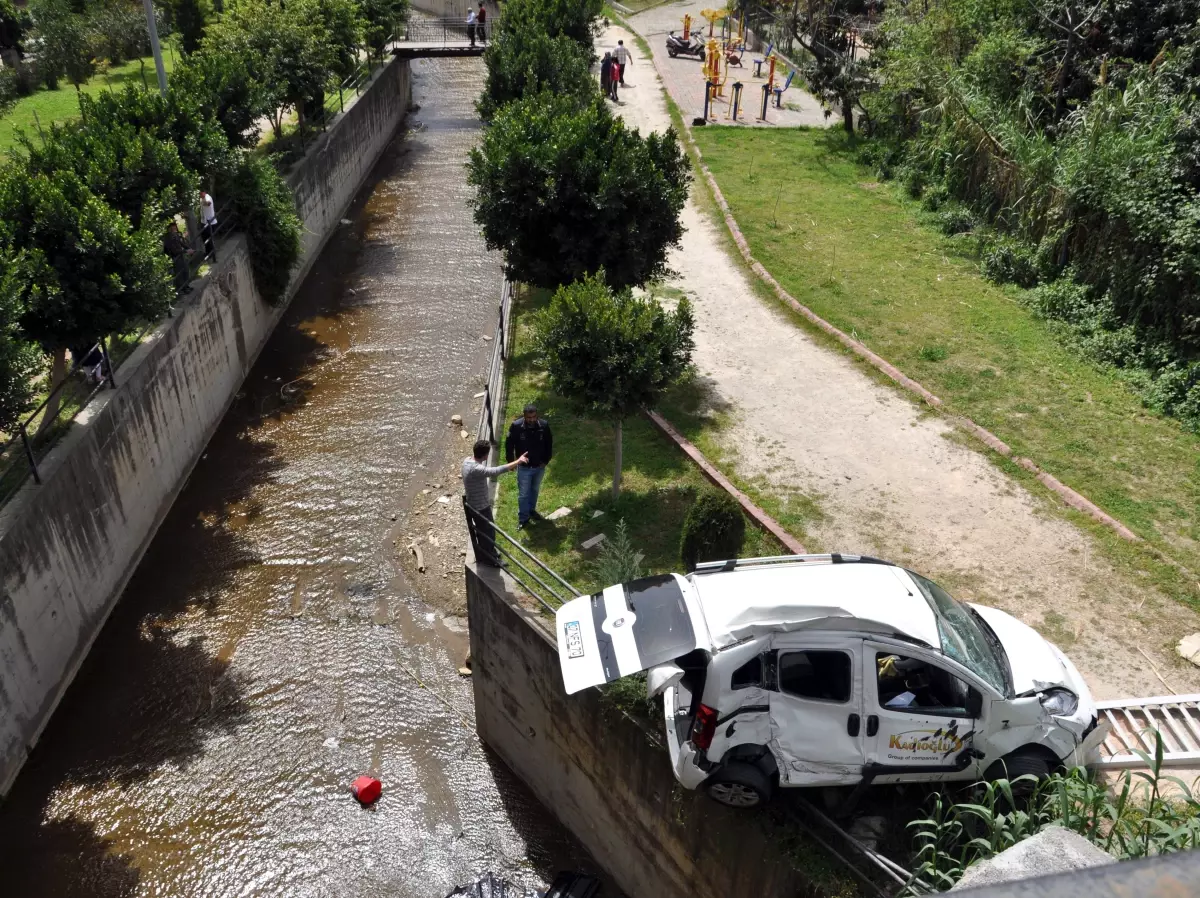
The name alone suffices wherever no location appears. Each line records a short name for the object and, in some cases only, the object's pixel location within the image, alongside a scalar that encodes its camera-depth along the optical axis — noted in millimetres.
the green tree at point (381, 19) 33469
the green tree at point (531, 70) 23734
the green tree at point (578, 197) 14930
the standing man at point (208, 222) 17875
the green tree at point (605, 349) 11625
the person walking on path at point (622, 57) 36656
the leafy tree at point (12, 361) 10727
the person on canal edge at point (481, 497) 10555
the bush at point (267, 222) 19172
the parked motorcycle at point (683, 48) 41500
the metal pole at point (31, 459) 11477
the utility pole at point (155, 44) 18891
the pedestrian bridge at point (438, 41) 37188
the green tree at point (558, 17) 30078
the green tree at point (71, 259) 12414
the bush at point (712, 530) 10375
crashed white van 7438
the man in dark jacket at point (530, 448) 11727
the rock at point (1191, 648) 9978
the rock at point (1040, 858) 5271
